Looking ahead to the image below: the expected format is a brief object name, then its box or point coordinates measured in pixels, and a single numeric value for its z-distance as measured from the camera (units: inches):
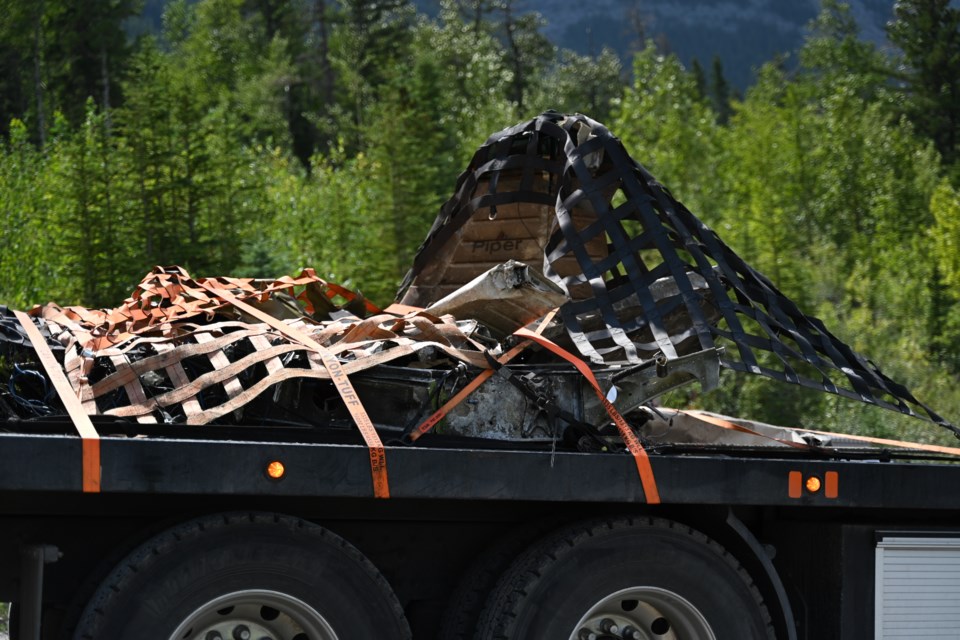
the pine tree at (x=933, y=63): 2084.2
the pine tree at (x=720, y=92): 3832.2
